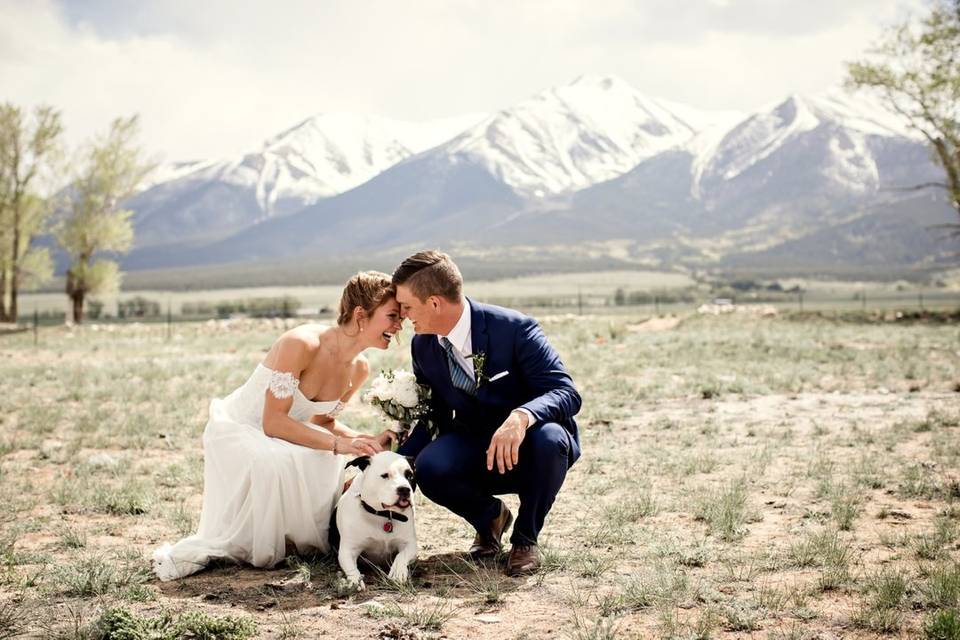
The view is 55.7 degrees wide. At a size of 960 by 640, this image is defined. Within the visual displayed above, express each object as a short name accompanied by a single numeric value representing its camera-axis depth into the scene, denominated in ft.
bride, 19.45
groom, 18.61
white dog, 17.52
